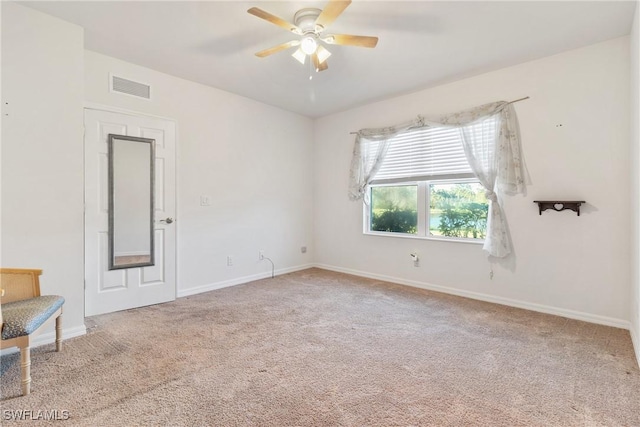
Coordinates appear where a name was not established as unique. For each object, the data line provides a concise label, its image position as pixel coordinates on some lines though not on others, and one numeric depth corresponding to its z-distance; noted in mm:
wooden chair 1712
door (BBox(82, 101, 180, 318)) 2963
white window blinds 3723
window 3695
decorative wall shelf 2907
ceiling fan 2215
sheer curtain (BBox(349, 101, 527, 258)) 3277
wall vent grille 3148
